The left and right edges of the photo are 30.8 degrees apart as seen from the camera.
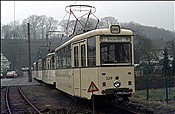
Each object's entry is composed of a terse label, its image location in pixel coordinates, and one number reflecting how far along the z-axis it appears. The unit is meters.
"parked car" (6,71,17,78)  65.50
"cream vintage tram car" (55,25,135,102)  11.29
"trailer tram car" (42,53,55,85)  21.88
